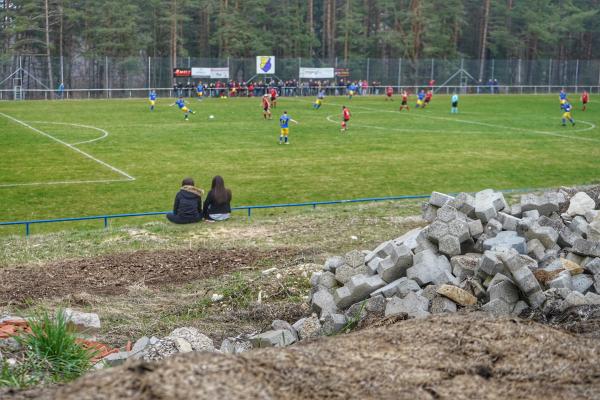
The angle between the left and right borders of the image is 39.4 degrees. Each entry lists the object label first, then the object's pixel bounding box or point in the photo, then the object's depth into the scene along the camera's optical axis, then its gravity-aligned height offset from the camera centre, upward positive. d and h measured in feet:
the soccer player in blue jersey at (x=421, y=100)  184.96 -7.64
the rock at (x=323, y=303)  33.78 -9.66
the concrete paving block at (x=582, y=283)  31.76 -8.05
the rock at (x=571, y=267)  33.09 -7.78
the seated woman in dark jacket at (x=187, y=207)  59.31 -10.32
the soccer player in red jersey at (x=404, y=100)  174.60 -7.23
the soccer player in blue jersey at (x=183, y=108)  150.61 -8.60
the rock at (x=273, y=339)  29.94 -9.86
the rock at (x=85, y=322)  32.04 -10.10
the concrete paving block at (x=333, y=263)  37.14 -8.84
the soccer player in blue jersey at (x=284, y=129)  113.80 -9.09
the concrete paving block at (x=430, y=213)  44.96 -7.89
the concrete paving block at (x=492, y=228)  37.77 -7.29
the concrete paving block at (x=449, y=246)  35.58 -7.55
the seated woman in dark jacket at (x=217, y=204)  59.93 -10.19
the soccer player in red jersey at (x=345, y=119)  131.44 -8.63
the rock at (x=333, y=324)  30.76 -9.54
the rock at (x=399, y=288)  32.65 -8.64
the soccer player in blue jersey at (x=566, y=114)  147.33 -7.88
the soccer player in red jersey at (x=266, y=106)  150.67 -7.90
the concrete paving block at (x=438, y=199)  44.73 -7.07
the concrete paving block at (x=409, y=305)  30.25 -8.71
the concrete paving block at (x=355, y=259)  36.50 -8.44
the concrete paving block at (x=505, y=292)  30.73 -8.17
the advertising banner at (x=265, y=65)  231.09 -0.91
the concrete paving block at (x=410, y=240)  36.56 -7.82
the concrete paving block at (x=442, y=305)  30.66 -8.73
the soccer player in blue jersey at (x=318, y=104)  177.27 -8.68
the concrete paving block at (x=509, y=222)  38.70 -7.10
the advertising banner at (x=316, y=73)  238.58 -2.83
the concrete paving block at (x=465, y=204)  40.78 -6.67
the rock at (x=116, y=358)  26.78 -9.66
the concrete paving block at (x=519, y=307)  30.22 -8.61
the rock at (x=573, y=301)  29.13 -7.99
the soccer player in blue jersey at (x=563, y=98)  152.64 -5.55
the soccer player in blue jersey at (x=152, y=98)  168.86 -7.79
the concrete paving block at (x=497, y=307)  29.94 -8.52
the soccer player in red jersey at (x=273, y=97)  177.06 -7.36
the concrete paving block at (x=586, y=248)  34.50 -7.32
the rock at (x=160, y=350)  27.96 -9.75
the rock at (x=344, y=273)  35.99 -8.93
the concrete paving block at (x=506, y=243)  35.17 -7.35
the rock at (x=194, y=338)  29.86 -9.92
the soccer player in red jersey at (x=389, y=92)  212.43 -6.87
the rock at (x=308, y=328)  30.91 -9.79
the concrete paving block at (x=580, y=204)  42.34 -6.82
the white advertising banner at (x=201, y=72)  226.58 -3.21
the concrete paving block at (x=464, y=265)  33.88 -8.03
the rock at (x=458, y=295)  31.07 -8.40
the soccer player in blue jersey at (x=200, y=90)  209.15 -7.50
